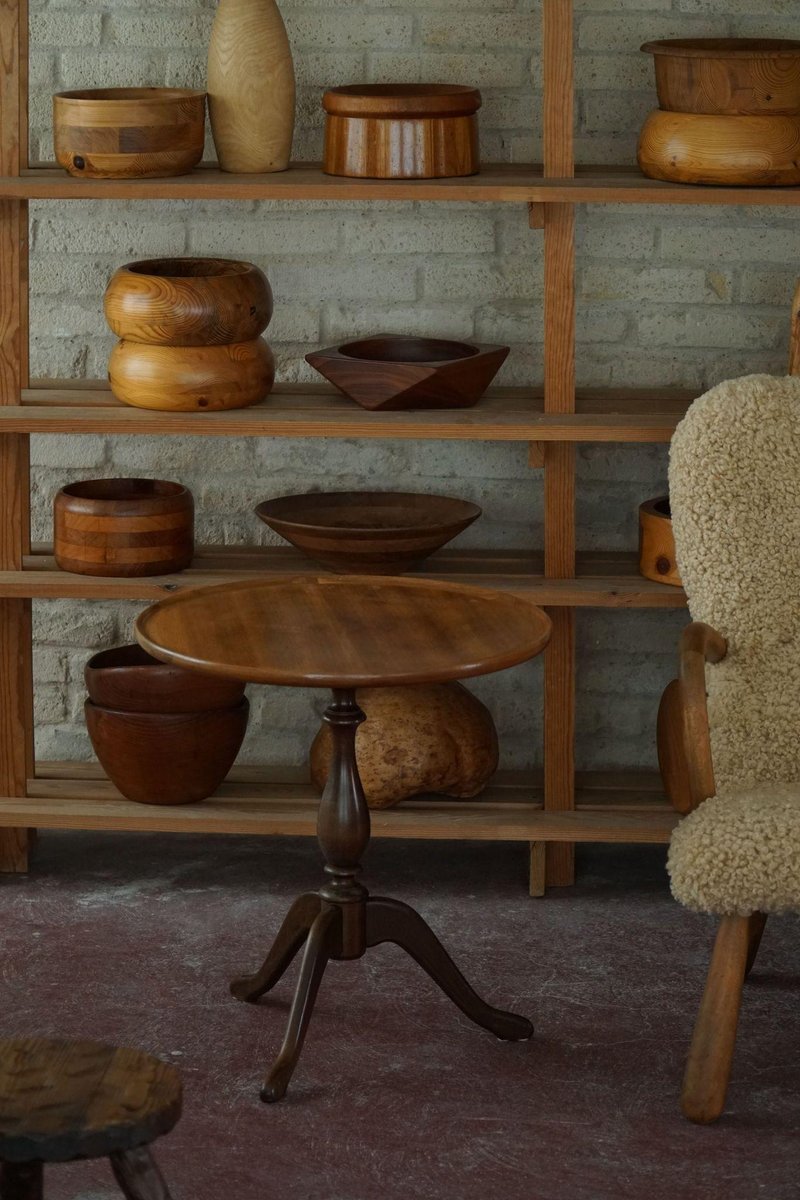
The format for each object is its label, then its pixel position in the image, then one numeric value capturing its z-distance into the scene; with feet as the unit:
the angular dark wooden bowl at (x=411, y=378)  16.42
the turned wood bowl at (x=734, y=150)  15.74
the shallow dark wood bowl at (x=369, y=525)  16.58
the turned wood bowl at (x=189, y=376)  16.52
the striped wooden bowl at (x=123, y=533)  16.86
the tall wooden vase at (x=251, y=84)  16.24
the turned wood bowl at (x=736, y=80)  15.67
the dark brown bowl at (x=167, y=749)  16.82
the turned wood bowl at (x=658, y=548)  16.78
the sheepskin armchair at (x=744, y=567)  14.67
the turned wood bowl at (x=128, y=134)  15.92
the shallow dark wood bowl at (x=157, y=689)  16.81
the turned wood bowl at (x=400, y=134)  16.07
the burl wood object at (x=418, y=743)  16.99
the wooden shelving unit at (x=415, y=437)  16.07
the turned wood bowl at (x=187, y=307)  16.33
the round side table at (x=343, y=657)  12.47
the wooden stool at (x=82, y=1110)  8.78
